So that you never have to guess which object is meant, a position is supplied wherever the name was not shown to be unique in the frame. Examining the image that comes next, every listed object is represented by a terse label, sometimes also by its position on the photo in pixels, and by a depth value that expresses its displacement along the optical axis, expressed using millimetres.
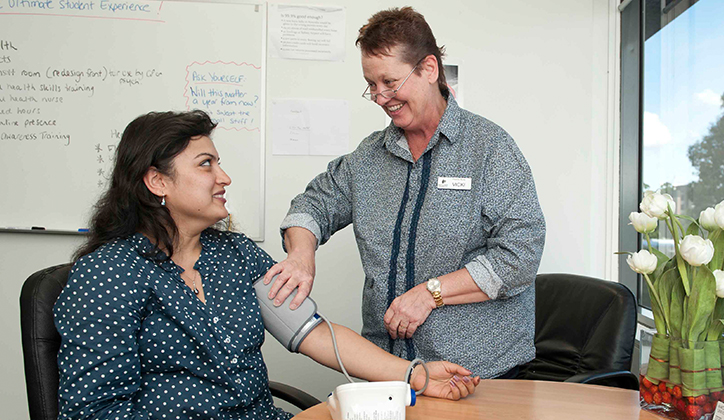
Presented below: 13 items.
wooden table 1133
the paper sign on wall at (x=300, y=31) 2734
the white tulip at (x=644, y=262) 1150
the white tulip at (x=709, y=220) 1101
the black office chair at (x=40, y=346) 1237
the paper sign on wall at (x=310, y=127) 2738
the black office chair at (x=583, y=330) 1836
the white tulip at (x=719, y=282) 1055
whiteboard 2701
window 2016
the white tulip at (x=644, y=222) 1176
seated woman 1198
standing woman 1478
